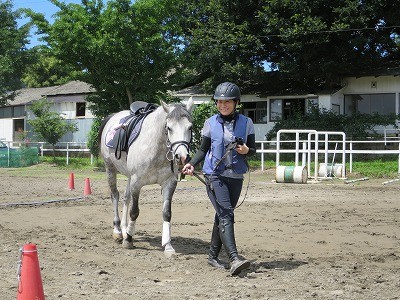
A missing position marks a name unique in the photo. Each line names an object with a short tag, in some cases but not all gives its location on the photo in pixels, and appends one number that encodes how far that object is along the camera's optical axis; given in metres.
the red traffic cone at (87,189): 16.35
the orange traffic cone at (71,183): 18.40
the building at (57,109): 44.84
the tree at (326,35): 32.03
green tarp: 33.25
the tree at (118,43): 30.05
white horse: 7.59
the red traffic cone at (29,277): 4.95
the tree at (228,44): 34.28
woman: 6.91
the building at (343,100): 36.12
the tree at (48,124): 37.81
